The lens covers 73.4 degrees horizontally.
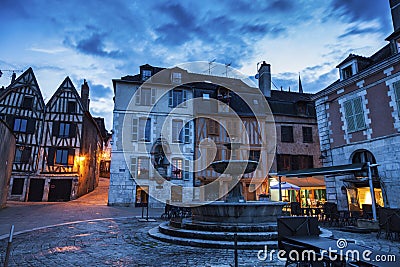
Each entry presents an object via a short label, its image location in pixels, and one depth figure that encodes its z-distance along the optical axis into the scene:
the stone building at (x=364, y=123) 10.10
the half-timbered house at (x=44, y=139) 20.22
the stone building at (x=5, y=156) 13.42
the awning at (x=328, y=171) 9.07
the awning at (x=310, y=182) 14.56
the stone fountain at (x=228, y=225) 5.82
